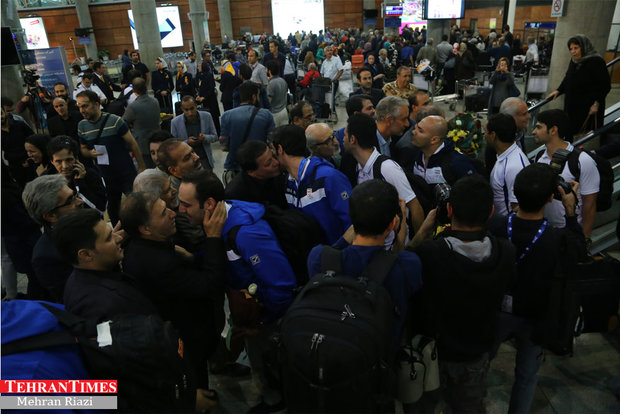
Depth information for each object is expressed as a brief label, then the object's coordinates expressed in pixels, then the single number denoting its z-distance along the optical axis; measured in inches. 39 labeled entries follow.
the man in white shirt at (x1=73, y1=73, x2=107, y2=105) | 312.2
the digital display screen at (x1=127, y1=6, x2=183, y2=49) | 1101.7
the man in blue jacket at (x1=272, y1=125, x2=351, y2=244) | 98.7
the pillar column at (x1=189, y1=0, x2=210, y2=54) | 877.2
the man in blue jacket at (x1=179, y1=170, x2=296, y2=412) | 85.0
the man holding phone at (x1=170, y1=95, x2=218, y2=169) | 186.2
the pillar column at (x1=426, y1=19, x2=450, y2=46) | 631.8
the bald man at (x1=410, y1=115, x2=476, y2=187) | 116.0
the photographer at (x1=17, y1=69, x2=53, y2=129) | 275.7
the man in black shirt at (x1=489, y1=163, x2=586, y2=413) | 77.2
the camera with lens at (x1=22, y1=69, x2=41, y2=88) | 274.7
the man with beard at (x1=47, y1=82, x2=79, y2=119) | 235.3
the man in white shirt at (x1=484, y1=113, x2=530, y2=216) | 115.3
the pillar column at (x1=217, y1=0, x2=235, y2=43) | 1110.4
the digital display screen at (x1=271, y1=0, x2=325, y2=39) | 1167.6
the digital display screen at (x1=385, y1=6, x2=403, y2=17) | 917.8
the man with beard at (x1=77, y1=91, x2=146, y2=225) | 173.9
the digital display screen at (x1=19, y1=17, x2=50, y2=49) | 1052.5
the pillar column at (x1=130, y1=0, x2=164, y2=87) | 665.6
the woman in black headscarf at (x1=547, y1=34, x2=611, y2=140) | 200.8
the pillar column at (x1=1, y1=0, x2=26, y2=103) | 329.1
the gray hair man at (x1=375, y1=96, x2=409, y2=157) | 137.5
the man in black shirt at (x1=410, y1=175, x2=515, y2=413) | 71.6
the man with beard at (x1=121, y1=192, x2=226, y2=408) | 80.7
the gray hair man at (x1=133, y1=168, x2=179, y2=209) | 99.2
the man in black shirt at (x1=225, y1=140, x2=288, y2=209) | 106.4
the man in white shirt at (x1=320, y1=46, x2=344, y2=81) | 381.7
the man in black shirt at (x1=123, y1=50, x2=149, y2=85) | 440.3
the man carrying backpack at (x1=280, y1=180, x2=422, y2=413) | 59.1
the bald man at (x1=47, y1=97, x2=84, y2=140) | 207.0
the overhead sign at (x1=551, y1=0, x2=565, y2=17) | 262.6
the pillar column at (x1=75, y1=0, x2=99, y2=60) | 1059.3
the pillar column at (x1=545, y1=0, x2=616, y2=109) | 253.1
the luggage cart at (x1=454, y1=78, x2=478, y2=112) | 420.8
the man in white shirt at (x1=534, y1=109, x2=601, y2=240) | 114.2
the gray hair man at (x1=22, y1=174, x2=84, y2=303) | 89.1
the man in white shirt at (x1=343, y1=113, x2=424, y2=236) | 104.7
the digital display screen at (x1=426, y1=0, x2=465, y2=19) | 586.9
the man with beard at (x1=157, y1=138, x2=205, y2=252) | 121.0
